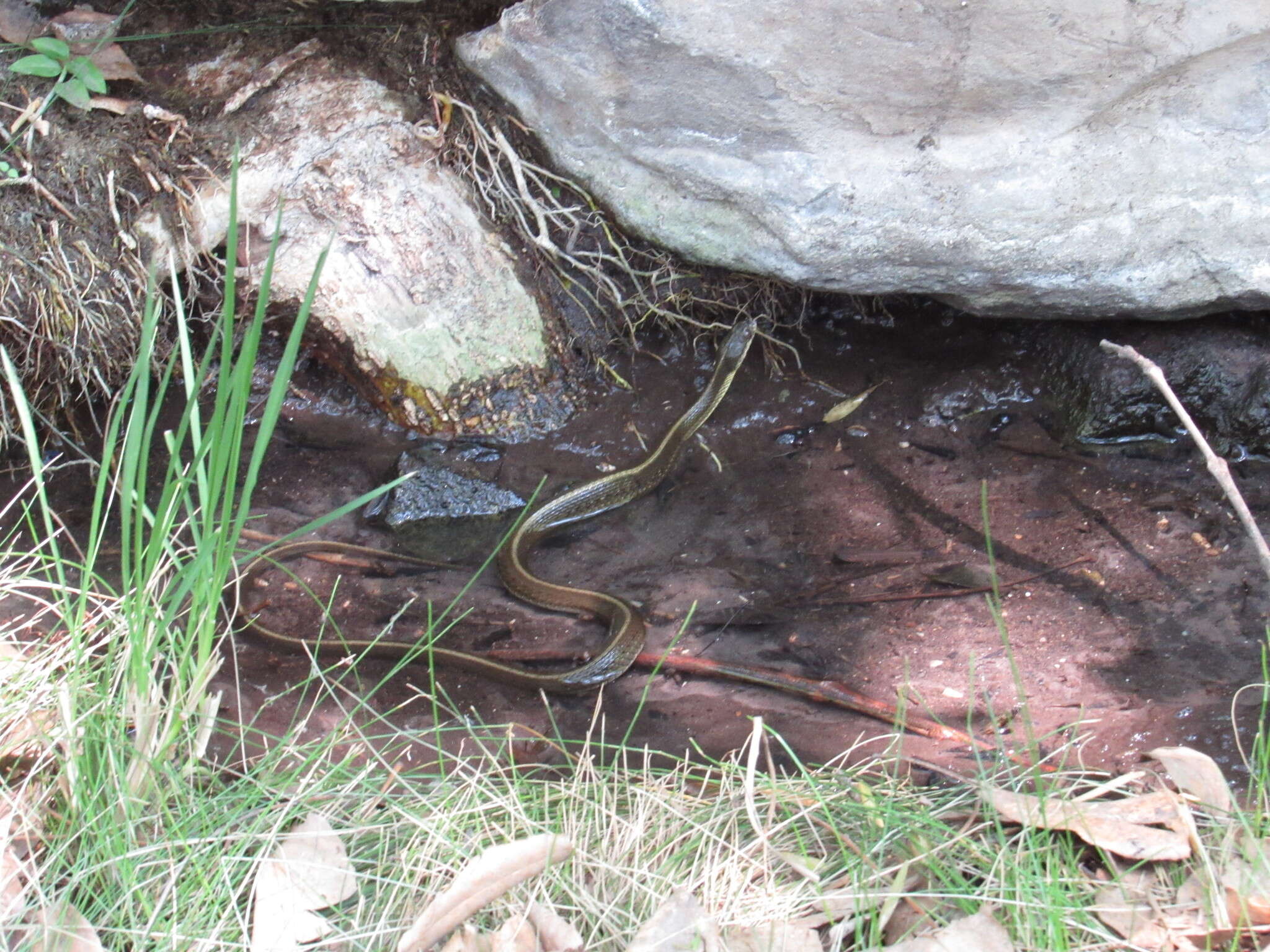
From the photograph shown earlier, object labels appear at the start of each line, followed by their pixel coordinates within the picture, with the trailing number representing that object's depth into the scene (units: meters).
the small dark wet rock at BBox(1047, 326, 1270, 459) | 3.68
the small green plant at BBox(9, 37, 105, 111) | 3.41
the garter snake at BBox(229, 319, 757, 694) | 3.08
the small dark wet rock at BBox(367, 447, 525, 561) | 3.65
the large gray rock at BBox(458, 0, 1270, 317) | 3.12
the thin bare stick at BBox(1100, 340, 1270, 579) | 2.06
